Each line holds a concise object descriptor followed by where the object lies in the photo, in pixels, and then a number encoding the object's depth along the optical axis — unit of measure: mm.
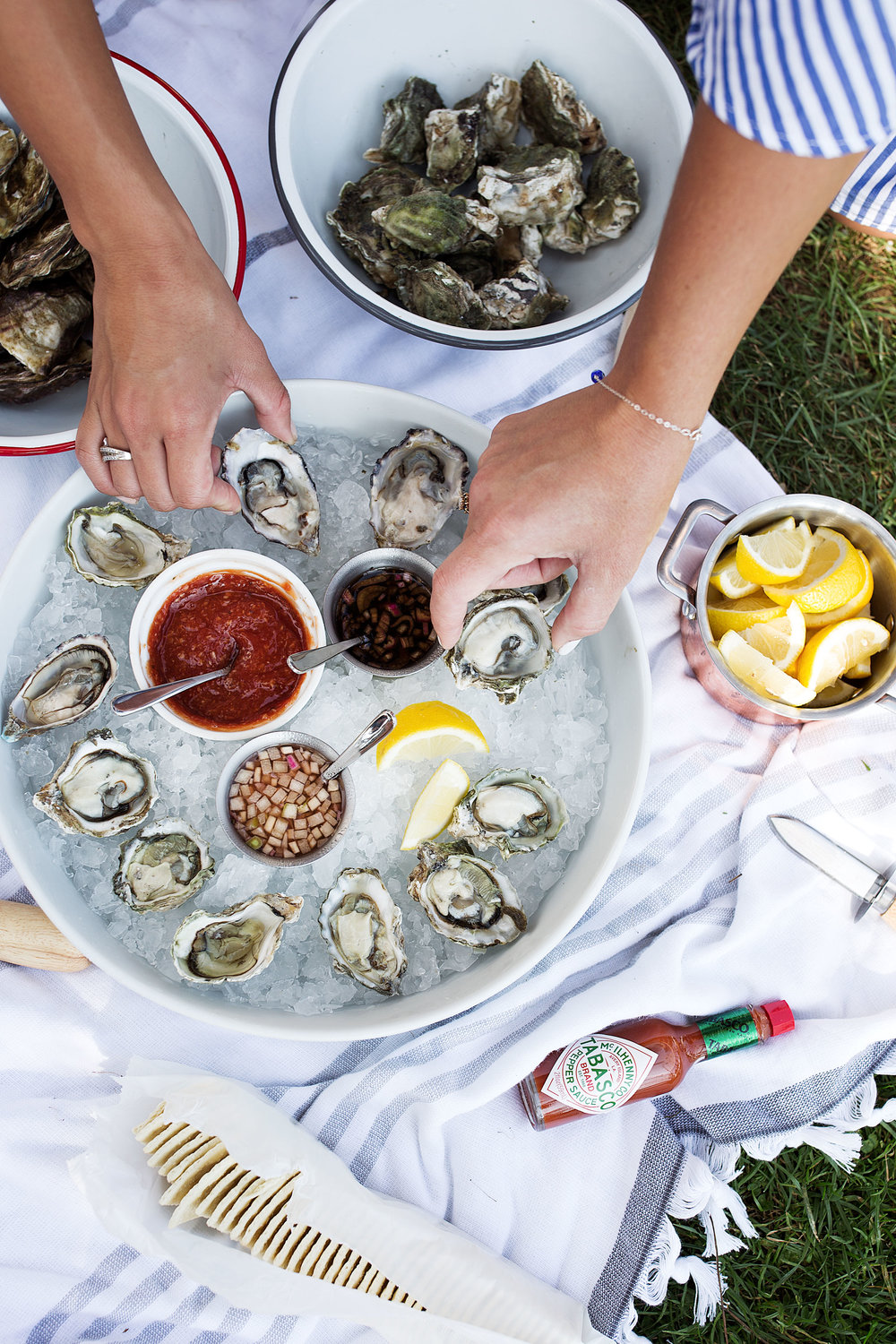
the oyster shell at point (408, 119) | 769
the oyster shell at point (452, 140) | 760
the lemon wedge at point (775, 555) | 756
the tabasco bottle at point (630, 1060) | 761
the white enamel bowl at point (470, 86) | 737
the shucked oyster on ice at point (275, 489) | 738
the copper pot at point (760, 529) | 751
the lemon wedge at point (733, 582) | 768
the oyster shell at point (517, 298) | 745
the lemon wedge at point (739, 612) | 755
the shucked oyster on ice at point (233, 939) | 710
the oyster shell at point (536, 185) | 750
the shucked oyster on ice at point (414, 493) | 745
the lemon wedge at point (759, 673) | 748
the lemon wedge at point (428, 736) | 714
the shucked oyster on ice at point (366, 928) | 721
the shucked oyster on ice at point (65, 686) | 712
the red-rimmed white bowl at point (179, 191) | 713
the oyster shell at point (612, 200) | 756
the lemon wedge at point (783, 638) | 744
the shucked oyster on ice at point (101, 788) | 709
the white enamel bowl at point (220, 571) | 698
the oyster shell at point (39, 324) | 708
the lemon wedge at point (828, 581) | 751
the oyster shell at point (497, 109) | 772
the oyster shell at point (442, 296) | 729
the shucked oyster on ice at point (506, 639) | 736
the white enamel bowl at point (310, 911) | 689
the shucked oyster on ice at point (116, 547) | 719
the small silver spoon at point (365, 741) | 705
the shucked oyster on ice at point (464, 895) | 727
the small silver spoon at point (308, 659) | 694
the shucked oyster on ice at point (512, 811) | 735
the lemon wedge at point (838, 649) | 744
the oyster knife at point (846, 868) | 790
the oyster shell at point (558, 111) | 766
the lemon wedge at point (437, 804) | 728
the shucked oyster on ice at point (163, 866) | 711
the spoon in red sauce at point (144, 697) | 680
